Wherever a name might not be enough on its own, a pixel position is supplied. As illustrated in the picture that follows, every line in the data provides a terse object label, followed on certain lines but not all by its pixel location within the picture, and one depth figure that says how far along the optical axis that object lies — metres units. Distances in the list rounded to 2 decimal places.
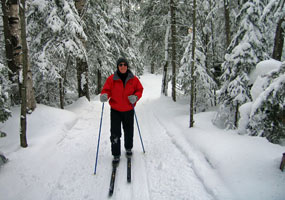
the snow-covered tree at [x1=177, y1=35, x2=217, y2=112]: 10.89
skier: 4.96
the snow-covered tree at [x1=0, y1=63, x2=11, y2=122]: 4.94
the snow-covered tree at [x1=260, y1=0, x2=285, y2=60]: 4.25
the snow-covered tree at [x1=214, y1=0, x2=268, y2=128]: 7.77
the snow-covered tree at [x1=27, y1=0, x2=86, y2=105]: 8.23
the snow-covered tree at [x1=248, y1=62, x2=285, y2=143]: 3.50
